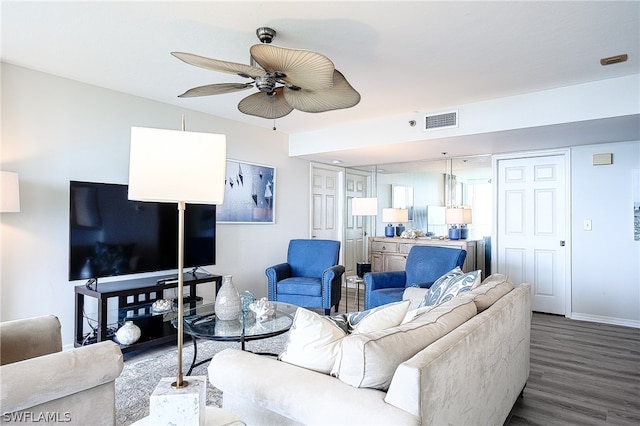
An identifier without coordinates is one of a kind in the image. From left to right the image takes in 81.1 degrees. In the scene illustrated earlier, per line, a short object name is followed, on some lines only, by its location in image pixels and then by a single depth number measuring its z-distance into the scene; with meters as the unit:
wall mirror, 5.87
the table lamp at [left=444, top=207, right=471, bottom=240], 5.18
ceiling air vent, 3.96
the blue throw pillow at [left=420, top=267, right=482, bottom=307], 2.33
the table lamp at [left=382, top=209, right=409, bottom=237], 5.66
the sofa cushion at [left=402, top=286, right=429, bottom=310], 2.94
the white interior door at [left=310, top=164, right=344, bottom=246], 6.02
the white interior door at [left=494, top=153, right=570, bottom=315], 4.67
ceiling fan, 1.84
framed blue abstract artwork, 4.62
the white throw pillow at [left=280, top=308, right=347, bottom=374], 1.42
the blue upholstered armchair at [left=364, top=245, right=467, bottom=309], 3.75
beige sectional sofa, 1.14
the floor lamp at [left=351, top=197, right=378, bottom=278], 5.30
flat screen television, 3.08
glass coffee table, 2.38
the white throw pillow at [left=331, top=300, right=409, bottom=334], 1.56
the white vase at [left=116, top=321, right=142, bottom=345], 2.99
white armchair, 1.33
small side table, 4.04
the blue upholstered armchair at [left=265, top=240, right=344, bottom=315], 4.17
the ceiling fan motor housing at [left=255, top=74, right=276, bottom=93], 2.12
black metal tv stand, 3.02
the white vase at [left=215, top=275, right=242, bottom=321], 2.64
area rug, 2.29
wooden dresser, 5.39
